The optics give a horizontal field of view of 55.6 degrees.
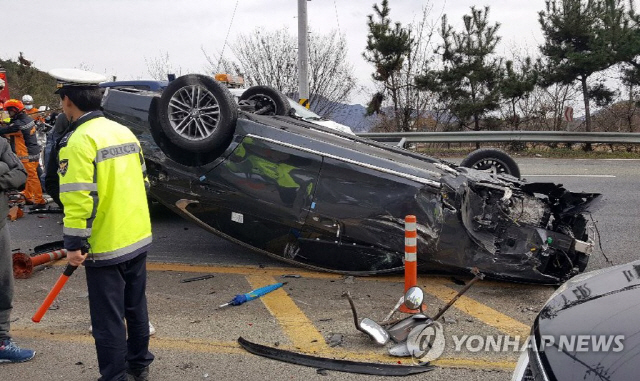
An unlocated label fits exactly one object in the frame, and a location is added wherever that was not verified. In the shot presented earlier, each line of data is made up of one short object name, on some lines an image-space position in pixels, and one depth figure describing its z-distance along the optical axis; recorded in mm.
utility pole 13992
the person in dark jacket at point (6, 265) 3611
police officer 2902
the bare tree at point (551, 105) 18328
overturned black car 4820
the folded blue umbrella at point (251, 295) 4531
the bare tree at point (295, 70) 20875
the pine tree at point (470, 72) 17844
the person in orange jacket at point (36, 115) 9189
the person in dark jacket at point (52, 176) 5213
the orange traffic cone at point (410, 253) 4422
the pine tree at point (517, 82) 17562
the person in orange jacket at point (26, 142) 8703
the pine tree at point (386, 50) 18266
